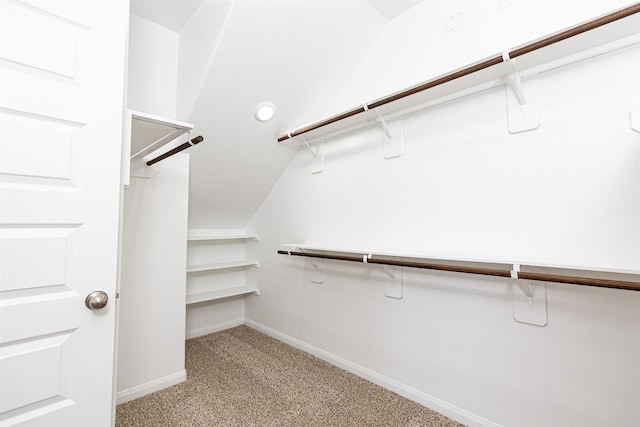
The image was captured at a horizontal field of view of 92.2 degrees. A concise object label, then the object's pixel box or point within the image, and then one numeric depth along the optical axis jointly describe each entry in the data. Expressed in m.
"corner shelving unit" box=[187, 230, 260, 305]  2.78
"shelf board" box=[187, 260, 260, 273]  2.68
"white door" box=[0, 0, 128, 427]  0.92
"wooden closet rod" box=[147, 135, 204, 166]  1.50
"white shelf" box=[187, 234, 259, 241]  2.64
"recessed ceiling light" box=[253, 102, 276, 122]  2.16
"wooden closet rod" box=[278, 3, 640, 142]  1.05
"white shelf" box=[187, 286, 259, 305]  2.66
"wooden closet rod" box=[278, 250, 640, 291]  1.07
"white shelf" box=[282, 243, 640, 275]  1.13
